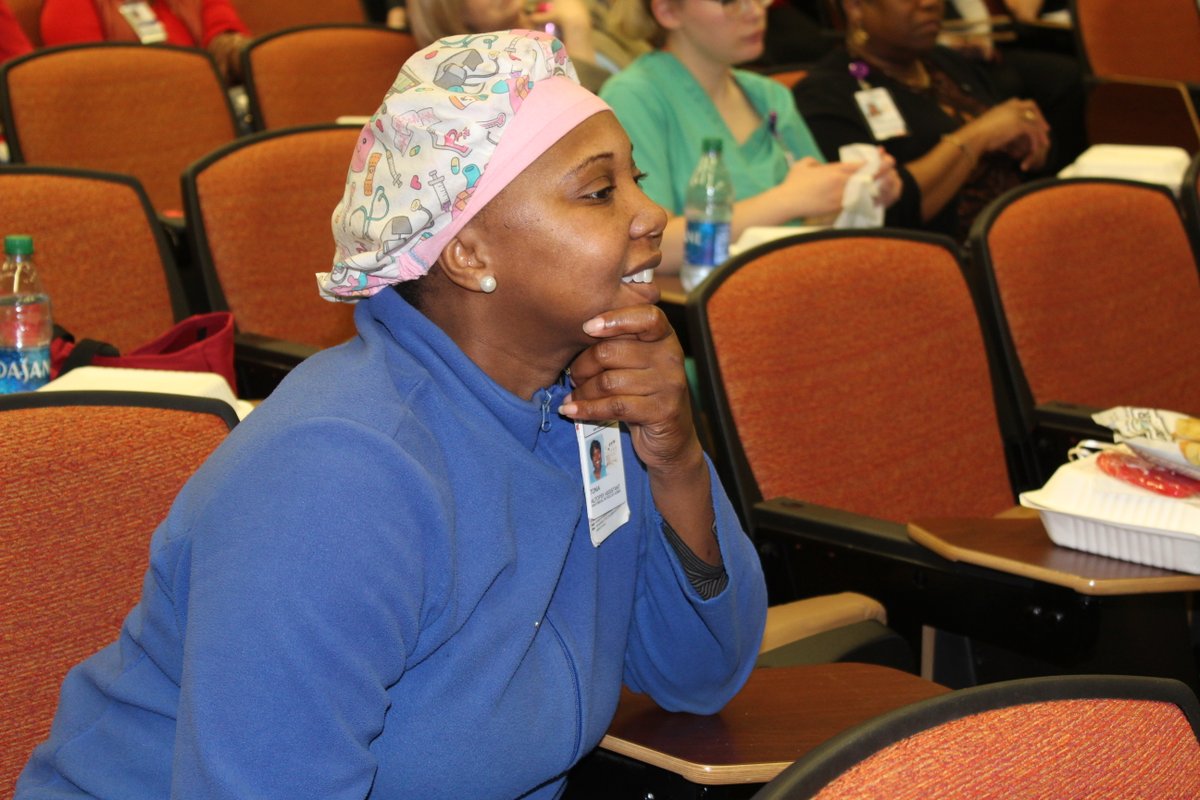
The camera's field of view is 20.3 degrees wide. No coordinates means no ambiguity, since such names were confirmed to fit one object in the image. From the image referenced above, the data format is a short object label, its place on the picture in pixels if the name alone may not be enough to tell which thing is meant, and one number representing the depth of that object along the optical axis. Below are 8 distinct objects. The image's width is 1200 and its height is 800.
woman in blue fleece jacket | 2.89
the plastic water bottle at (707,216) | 4.14
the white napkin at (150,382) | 3.31
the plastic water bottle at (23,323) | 3.50
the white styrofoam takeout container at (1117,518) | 3.31
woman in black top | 4.80
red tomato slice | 3.37
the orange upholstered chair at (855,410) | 3.55
